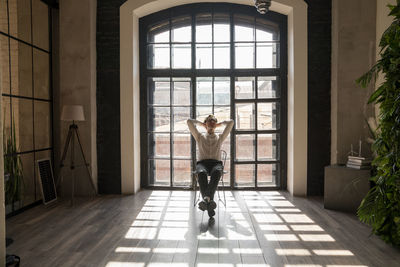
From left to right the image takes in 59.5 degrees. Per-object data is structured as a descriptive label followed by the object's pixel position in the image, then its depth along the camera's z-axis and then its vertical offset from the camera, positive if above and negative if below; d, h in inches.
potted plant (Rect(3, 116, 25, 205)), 196.7 -23.4
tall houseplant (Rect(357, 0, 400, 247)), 136.4 -9.2
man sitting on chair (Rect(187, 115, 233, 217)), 218.5 -9.9
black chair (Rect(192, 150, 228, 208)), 225.3 -45.4
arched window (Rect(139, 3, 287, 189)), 269.6 +34.6
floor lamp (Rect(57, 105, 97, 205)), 222.5 -1.0
